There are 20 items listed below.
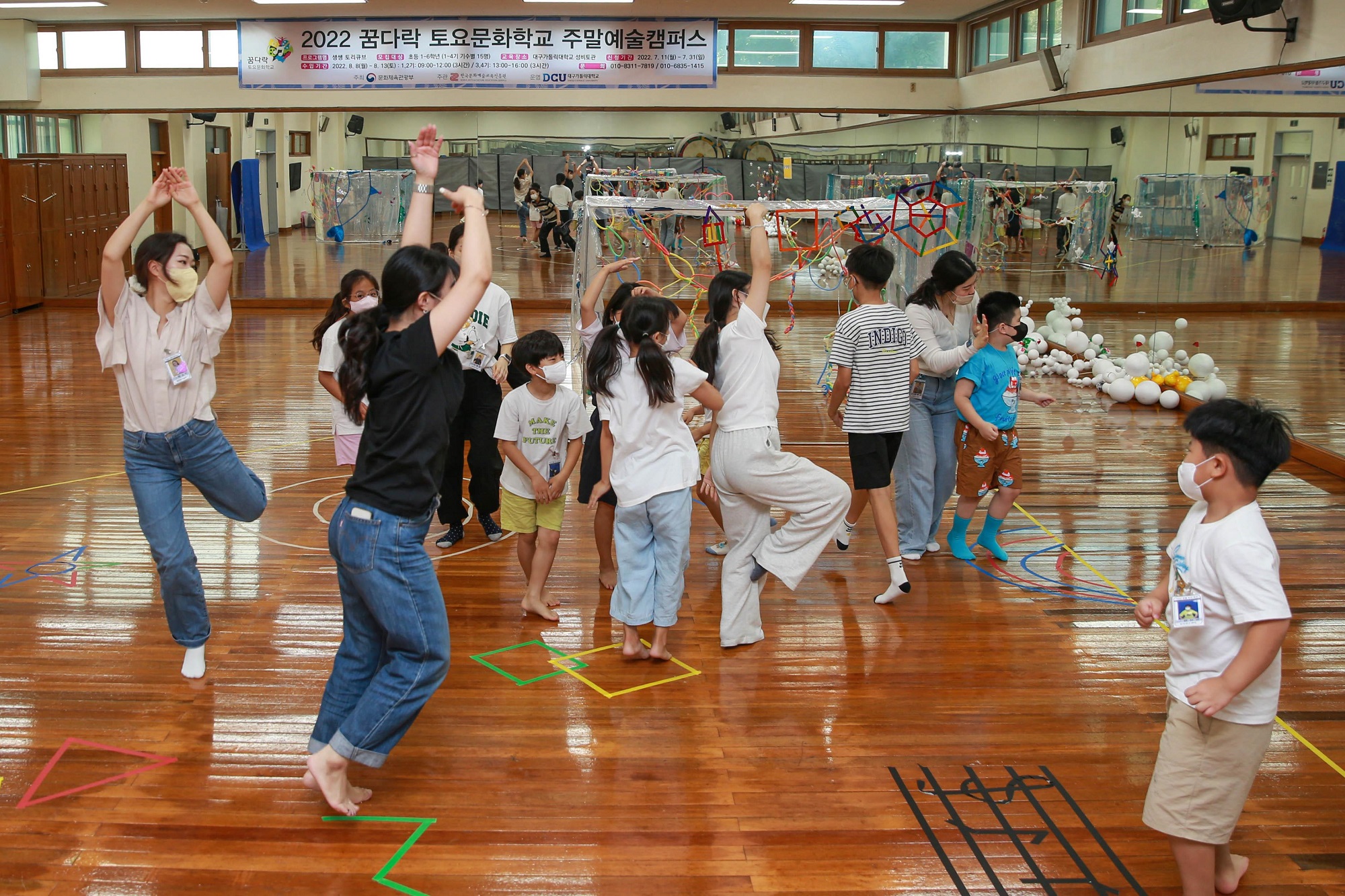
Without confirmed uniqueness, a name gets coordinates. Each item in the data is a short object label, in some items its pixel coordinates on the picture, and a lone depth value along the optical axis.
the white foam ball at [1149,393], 8.86
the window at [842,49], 12.72
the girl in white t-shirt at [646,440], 3.69
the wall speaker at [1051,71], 10.58
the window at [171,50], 12.57
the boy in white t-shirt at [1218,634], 2.40
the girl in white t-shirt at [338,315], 4.59
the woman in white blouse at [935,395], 4.77
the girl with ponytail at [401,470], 2.69
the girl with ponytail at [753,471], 3.98
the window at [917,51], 12.93
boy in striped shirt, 4.45
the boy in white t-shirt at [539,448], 4.20
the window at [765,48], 12.59
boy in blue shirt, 4.71
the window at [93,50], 12.72
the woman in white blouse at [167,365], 3.53
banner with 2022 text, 12.09
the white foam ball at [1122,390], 9.00
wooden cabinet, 12.24
